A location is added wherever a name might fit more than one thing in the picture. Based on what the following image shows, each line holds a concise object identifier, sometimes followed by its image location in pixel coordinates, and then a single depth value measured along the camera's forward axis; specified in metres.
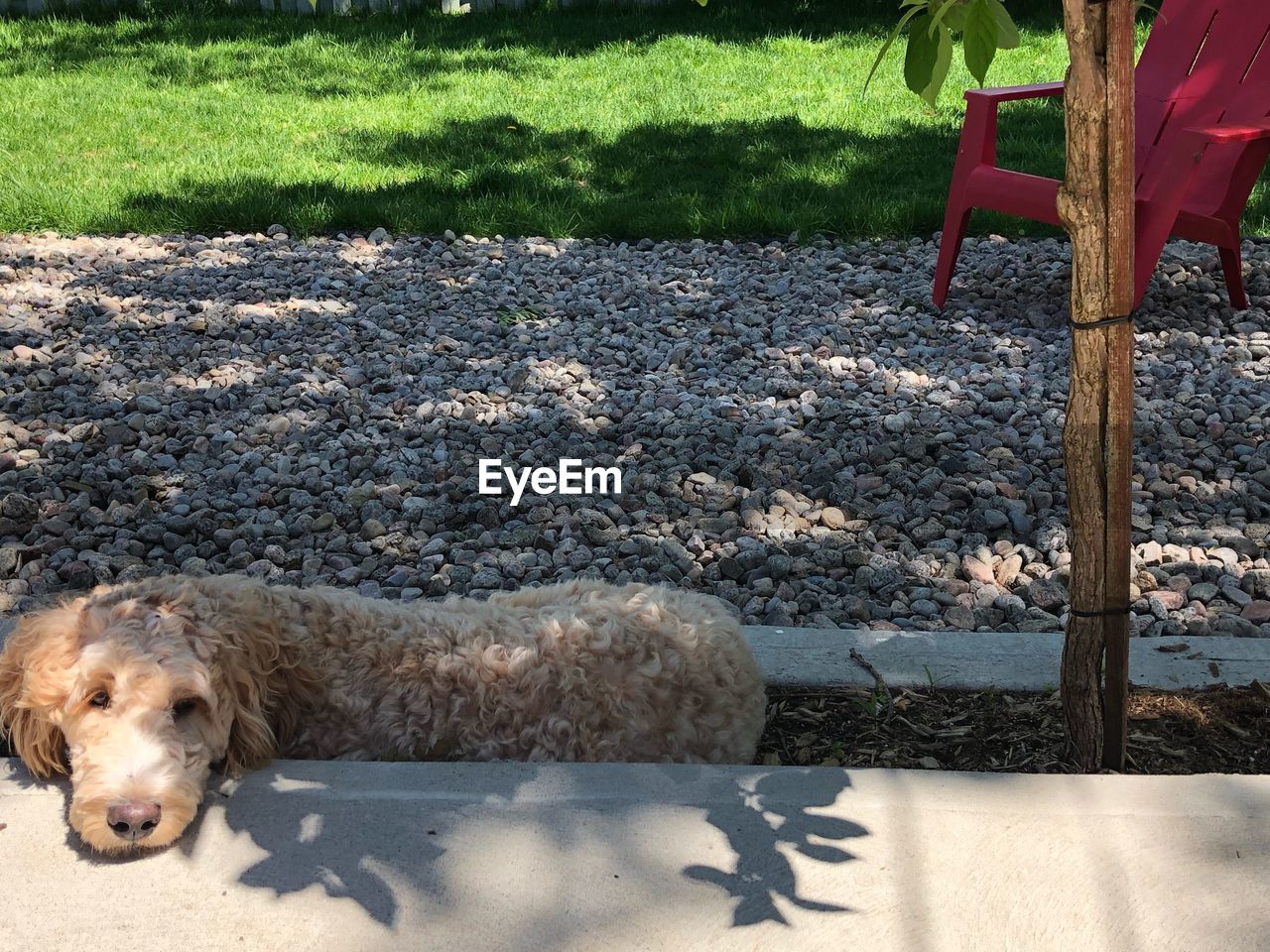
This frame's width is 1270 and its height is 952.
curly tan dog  2.12
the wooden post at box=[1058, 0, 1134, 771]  2.02
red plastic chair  4.89
